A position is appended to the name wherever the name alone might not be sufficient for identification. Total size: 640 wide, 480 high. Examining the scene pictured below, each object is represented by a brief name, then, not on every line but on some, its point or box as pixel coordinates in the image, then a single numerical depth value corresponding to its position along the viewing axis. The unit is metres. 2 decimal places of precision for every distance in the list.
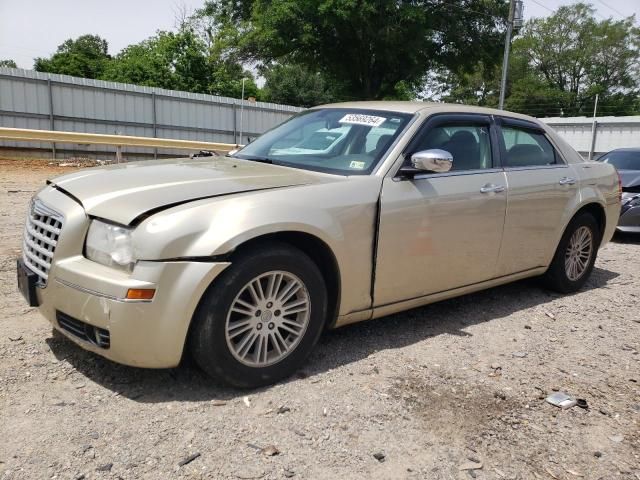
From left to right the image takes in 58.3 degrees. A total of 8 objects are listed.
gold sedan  2.79
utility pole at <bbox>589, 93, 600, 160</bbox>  27.09
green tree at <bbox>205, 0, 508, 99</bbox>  23.55
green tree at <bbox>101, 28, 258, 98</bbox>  28.11
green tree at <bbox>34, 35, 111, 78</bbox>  48.12
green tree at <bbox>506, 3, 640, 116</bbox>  59.28
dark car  8.29
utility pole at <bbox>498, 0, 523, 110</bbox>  21.19
